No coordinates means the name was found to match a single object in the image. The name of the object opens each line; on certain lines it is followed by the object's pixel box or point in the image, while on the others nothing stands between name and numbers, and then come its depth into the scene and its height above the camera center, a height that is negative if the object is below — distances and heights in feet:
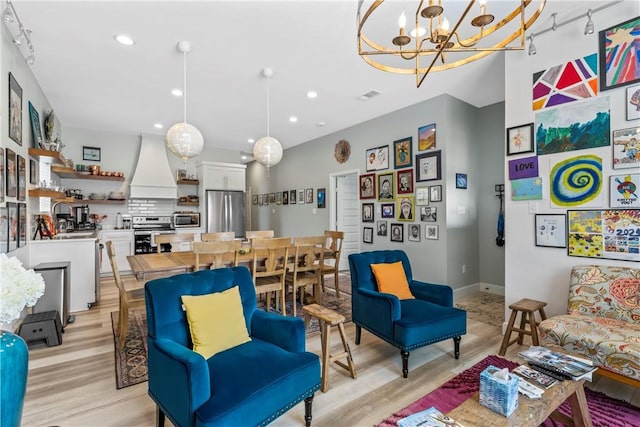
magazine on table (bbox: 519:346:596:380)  5.20 -2.73
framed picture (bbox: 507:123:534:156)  9.93 +2.50
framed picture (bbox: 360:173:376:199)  17.80 +1.75
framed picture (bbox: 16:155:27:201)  9.99 +1.38
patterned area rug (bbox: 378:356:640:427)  6.10 -4.15
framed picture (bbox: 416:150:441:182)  14.46 +2.38
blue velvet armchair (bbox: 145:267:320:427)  4.51 -2.66
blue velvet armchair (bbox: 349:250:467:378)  7.77 -2.74
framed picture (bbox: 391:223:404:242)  16.15 -0.96
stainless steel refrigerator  22.49 +0.40
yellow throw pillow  5.79 -2.12
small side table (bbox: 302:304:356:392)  7.04 -2.90
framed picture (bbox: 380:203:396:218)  16.67 +0.27
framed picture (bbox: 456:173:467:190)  14.71 +1.66
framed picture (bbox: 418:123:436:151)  14.67 +3.84
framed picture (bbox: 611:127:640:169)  7.89 +1.73
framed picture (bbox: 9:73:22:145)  9.41 +3.52
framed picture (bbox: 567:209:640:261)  8.01 -0.58
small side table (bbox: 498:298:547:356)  8.58 -3.10
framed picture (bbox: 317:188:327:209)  21.32 +1.25
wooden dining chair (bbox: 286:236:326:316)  11.71 -2.06
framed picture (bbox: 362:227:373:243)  18.01 -1.21
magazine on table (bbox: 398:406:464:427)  3.99 -2.79
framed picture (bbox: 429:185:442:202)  14.37 +1.02
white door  20.72 +0.25
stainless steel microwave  21.84 -0.19
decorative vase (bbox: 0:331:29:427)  3.56 -1.94
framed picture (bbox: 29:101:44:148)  11.75 +3.62
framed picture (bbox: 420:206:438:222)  14.58 +0.02
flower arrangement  3.66 -0.88
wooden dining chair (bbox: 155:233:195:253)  12.94 -0.96
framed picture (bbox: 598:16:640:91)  7.97 +4.32
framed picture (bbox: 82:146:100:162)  19.60 +4.20
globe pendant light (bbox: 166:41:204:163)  10.94 +2.82
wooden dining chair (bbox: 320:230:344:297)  14.14 -1.75
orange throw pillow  9.37 -2.06
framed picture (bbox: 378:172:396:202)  16.69 +1.56
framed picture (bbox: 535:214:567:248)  9.21 -0.53
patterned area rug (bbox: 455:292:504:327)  11.88 -4.12
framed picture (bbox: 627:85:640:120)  7.88 +2.90
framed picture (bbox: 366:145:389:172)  16.98 +3.29
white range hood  20.67 +3.06
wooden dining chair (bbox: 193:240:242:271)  9.20 -1.08
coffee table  4.19 -2.89
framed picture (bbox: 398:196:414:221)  15.66 +0.34
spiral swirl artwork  8.60 +0.97
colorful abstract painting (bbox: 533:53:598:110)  8.69 +3.97
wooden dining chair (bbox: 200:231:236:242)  14.20 -0.97
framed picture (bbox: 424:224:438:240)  14.57 -0.86
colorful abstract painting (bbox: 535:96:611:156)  8.48 +2.58
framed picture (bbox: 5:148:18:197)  8.89 +1.39
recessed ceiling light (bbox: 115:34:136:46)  9.48 +5.69
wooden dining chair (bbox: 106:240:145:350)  9.00 -2.56
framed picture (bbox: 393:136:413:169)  15.70 +3.29
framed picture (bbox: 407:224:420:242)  15.37 -0.95
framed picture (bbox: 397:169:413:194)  15.68 +1.76
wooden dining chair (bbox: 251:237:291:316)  10.53 -1.77
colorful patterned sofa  6.31 -2.68
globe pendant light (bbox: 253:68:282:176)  13.05 +2.83
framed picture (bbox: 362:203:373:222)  17.97 +0.18
